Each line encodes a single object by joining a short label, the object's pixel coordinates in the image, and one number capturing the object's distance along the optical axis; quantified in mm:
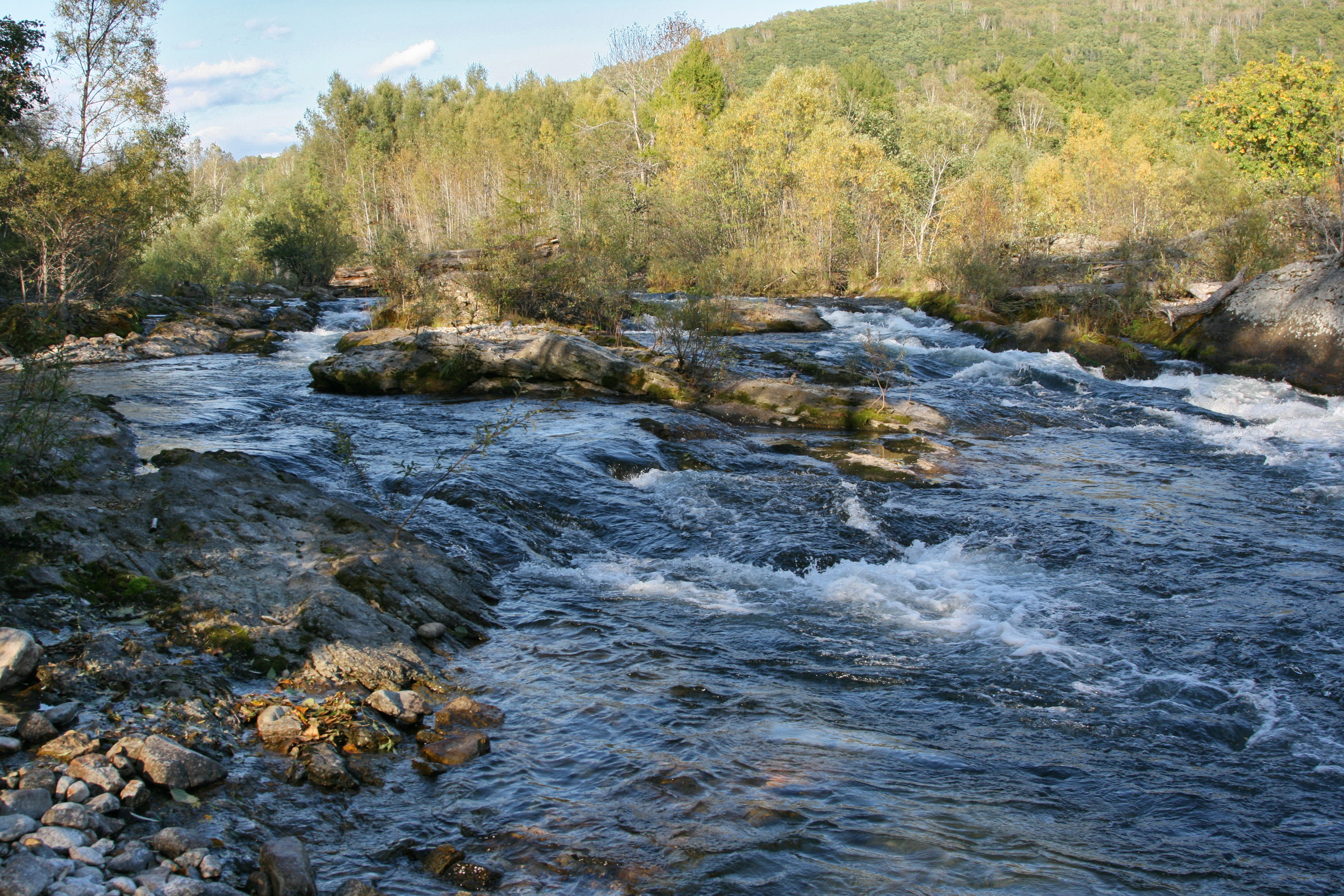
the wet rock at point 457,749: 3961
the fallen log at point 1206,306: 16156
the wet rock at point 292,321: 22391
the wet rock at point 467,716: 4281
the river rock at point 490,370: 13617
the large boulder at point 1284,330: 13820
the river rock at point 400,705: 4176
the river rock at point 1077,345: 15867
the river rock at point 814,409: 12398
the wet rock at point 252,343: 18516
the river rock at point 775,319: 22406
